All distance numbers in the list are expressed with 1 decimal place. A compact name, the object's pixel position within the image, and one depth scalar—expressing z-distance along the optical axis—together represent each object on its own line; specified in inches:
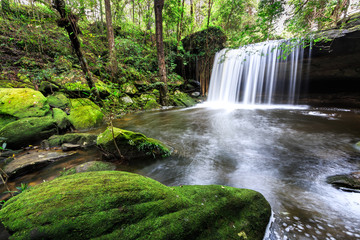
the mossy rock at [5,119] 169.6
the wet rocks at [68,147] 157.1
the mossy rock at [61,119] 202.1
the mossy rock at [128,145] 135.5
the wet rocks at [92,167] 114.3
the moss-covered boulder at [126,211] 43.6
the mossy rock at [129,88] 401.0
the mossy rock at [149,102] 416.2
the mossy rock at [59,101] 234.8
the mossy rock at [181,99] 492.4
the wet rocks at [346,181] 93.5
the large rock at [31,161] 118.3
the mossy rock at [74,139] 168.6
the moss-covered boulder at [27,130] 154.6
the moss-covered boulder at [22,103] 177.1
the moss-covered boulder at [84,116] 234.4
